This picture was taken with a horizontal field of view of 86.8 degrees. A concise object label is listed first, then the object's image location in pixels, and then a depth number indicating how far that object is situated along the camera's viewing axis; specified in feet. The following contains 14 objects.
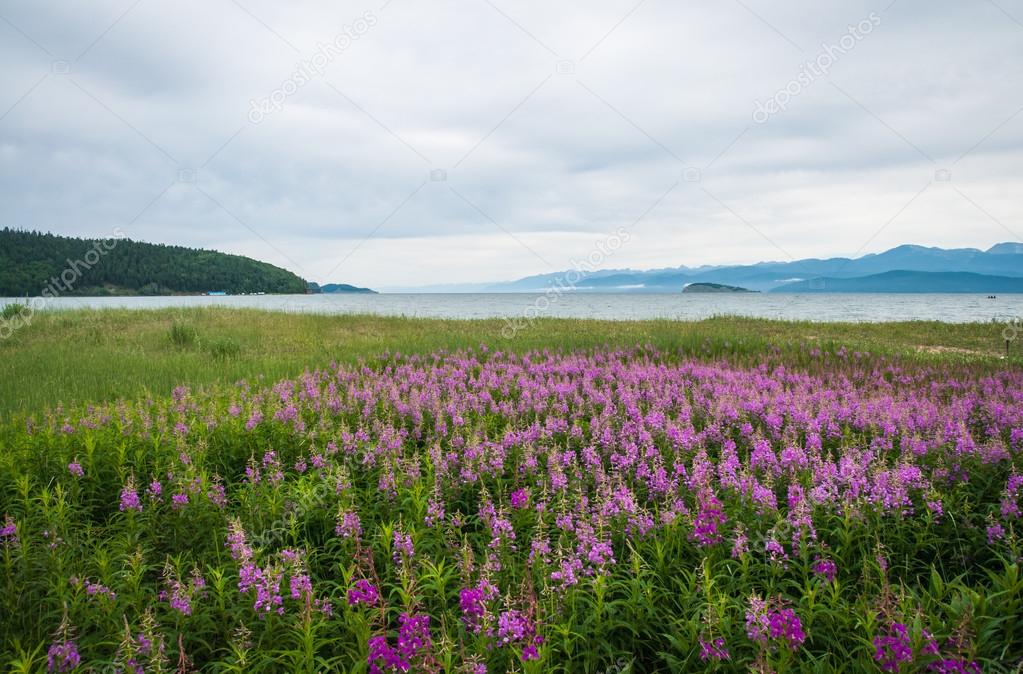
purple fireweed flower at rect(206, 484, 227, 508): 18.28
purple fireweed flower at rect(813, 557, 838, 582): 13.05
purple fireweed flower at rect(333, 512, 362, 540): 14.72
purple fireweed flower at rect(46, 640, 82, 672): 10.19
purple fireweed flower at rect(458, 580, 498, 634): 11.03
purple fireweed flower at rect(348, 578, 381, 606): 10.78
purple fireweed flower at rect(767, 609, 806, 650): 10.39
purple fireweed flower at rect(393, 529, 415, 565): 13.76
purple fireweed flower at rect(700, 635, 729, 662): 10.57
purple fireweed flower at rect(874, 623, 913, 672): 9.61
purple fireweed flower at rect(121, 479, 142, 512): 17.31
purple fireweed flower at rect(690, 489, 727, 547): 14.51
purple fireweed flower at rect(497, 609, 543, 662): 10.23
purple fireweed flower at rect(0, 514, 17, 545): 15.34
